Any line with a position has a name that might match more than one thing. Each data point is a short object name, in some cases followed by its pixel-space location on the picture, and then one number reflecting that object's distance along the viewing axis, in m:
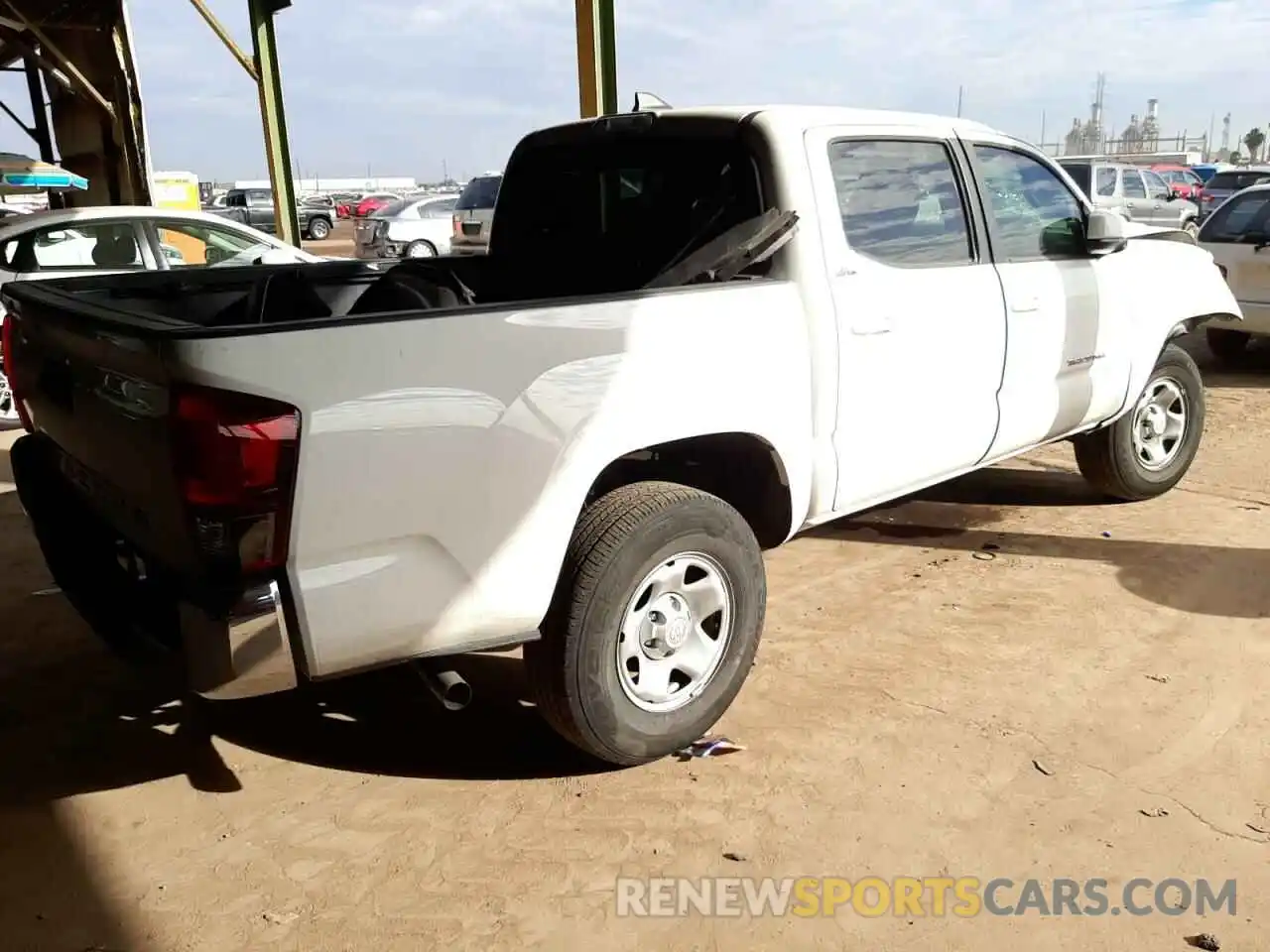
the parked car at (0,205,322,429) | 8.07
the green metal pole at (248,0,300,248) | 11.19
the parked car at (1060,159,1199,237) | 15.94
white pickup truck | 2.36
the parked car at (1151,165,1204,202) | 27.00
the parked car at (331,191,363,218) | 49.39
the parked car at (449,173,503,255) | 15.60
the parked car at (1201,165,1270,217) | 20.28
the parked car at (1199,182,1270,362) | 8.68
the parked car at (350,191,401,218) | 35.10
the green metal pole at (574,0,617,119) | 8.11
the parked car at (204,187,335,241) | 32.23
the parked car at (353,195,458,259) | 18.89
